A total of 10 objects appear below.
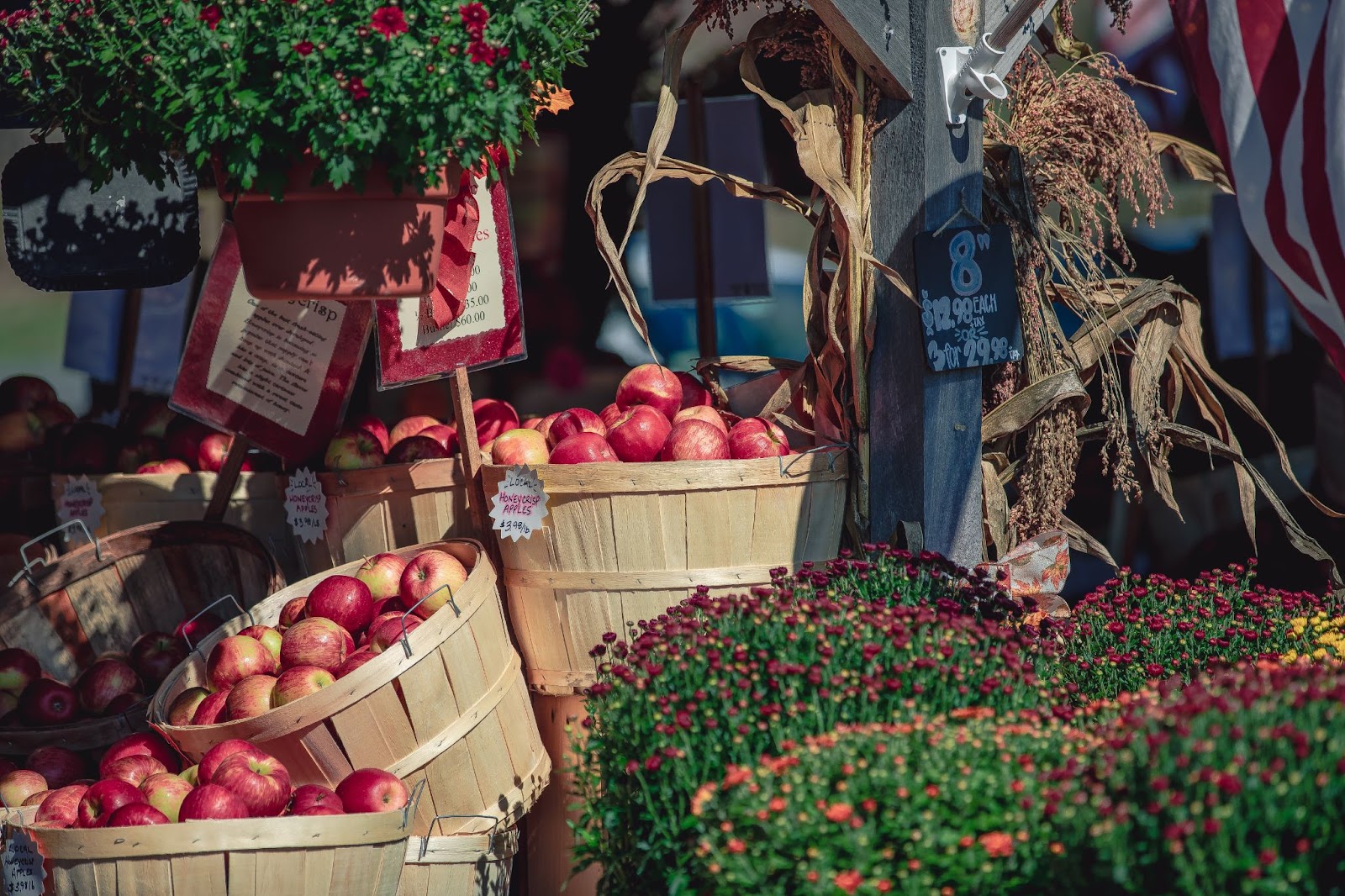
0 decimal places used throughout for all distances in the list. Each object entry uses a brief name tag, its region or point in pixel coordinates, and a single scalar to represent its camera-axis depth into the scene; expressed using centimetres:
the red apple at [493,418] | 772
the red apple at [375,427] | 745
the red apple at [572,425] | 709
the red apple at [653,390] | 737
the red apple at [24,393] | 876
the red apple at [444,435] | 752
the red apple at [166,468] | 791
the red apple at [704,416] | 696
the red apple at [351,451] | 727
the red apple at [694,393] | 766
